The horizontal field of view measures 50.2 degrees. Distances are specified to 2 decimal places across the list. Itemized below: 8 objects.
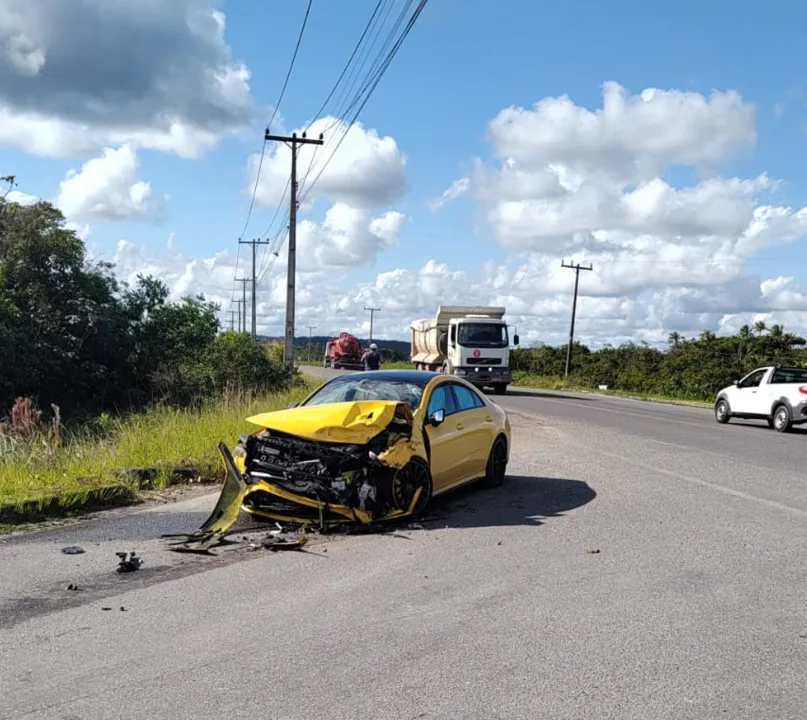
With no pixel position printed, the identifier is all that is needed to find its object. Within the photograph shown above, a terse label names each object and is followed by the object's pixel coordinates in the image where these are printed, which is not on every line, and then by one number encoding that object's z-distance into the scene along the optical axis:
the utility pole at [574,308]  59.75
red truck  67.81
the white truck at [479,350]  33.78
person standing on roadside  24.41
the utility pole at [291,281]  29.30
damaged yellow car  7.95
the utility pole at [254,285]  63.17
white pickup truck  21.23
